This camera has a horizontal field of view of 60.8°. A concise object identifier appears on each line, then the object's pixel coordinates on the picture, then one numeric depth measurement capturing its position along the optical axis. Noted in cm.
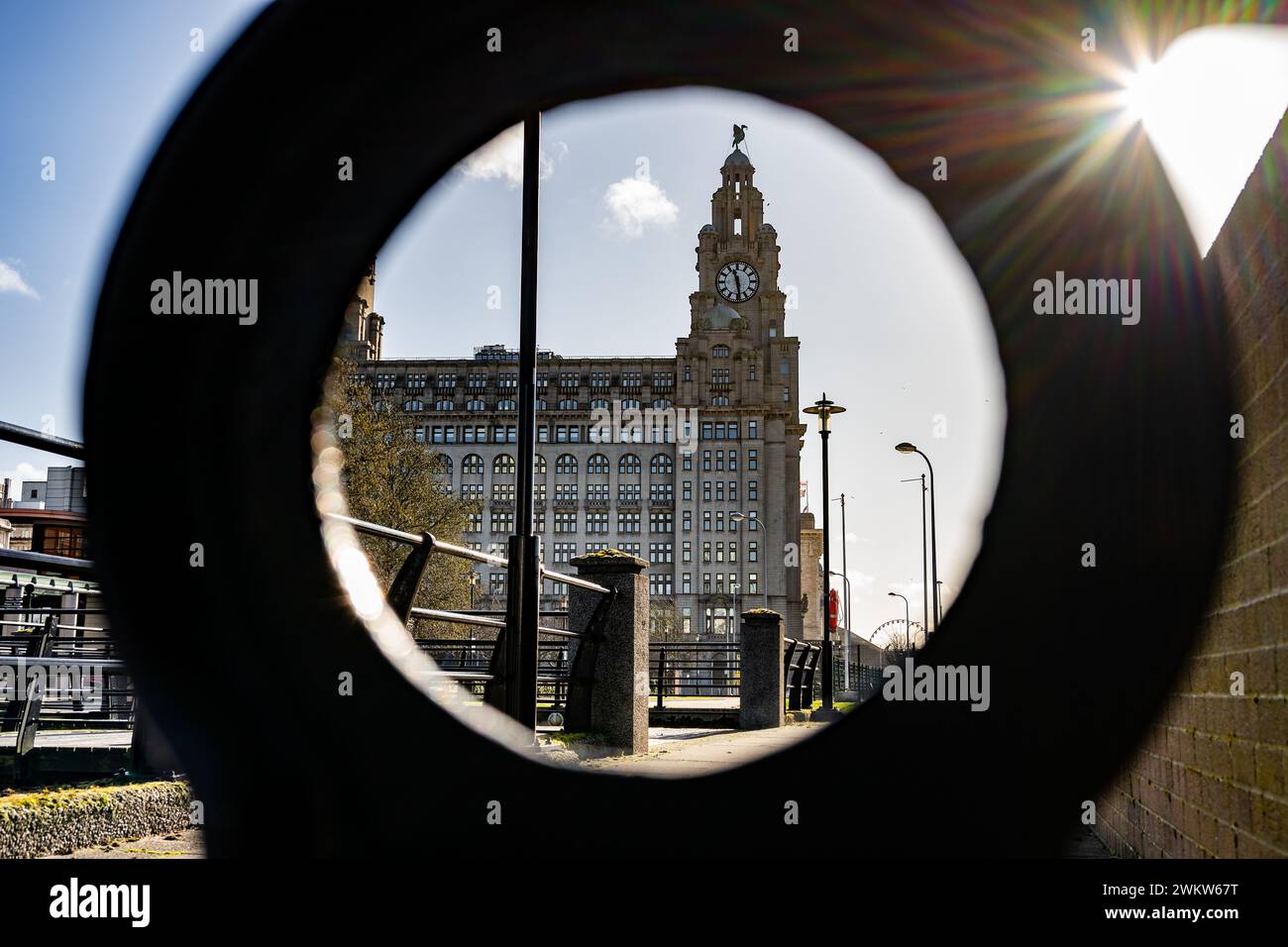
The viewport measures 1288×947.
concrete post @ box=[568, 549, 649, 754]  816
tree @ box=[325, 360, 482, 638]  2406
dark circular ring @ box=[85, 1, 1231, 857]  151
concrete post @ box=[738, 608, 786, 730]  1324
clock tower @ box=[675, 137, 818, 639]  9488
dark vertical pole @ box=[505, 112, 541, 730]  459
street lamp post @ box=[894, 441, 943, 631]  2814
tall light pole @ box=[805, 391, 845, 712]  2403
